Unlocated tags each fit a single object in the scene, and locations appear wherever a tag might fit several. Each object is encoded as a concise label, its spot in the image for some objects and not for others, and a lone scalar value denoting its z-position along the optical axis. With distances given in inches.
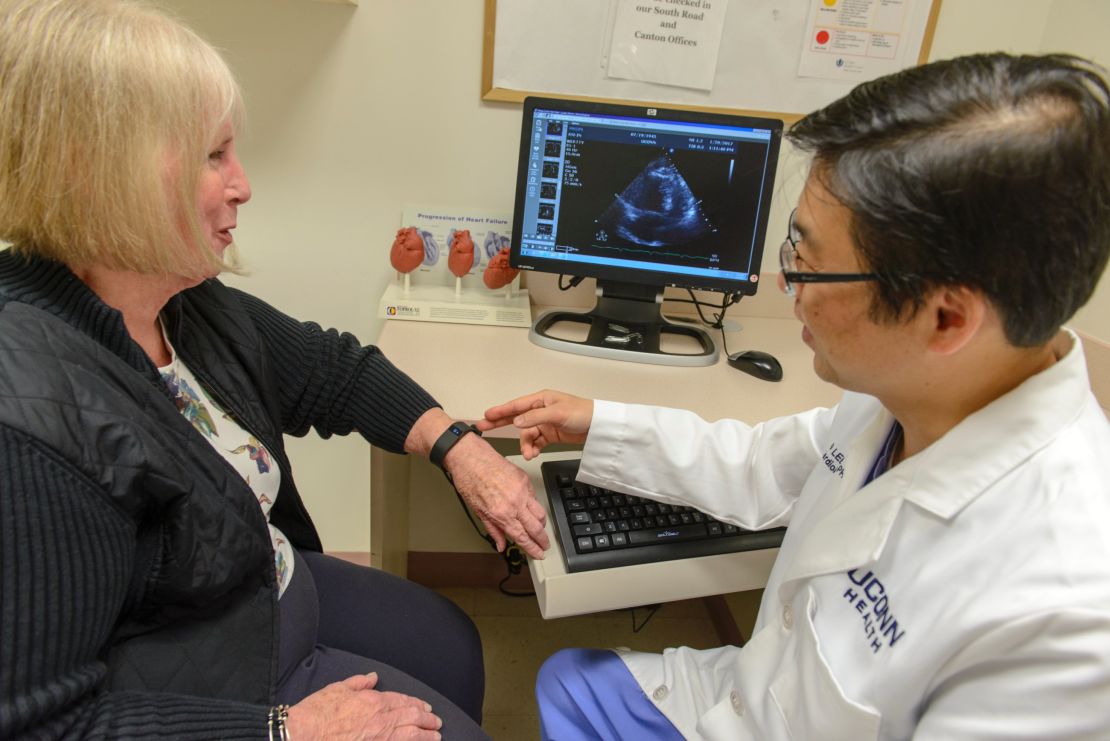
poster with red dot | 60.1
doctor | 21.9
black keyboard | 38.0
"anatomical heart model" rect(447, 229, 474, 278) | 62.6
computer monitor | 57.1
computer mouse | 57.5
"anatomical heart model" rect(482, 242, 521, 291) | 63.3
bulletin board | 58.2
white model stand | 61.7
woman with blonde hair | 25.3
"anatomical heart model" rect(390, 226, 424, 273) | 61.2
